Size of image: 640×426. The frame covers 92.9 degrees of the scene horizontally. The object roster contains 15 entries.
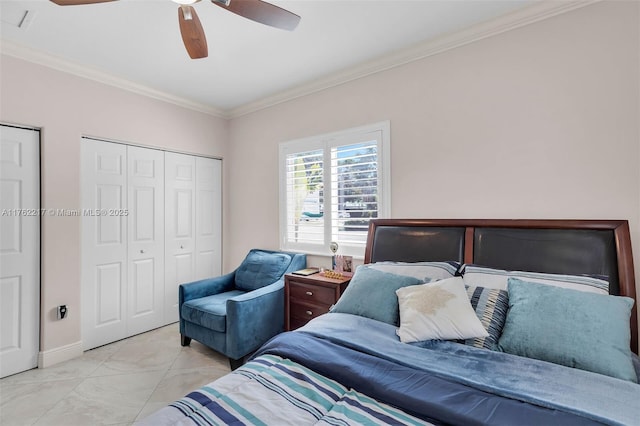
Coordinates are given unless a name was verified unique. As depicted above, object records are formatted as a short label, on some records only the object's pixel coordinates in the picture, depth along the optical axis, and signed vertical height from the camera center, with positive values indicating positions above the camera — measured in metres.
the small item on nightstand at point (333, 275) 2.73 -0.54
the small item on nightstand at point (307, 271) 2.93 -0.55
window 2.80 +0.28
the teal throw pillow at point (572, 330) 1.25 -0.52
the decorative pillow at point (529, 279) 1.58 -0.36
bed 1.00 -0.61
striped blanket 0.97 -0.65
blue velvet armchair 2.53 -0.81
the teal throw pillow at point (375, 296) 1.78 -0.50
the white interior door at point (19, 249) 2.45 -0.26
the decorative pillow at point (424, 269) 1.98 -0.37
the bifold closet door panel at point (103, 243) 2.89 -0.26
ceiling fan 1.58 +1.11
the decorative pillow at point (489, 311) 1.49 -0.51
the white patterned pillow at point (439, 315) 1.51 -0.52
